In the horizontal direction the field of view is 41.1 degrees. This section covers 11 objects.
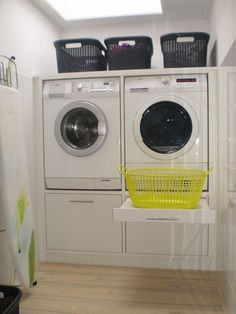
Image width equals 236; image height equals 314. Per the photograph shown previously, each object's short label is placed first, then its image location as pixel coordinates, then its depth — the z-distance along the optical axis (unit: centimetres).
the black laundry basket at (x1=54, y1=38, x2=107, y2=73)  269
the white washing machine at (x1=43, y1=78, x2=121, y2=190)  255
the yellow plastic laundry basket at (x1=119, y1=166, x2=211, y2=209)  178
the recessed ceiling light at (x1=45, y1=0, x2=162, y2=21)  296
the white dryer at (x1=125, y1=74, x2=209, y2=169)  245
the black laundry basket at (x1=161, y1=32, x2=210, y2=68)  255
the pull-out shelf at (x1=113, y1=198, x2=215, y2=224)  167
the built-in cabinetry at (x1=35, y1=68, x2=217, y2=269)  248
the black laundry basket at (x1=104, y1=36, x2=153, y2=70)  264
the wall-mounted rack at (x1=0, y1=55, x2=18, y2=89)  217
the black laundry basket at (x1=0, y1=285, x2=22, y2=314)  164
